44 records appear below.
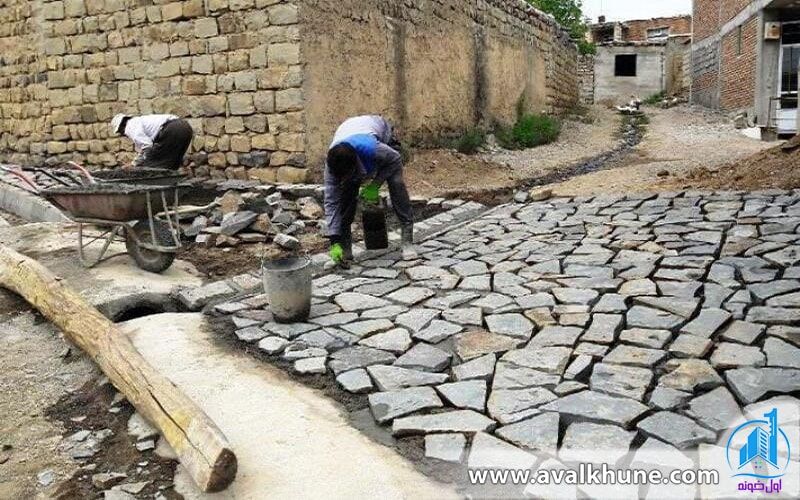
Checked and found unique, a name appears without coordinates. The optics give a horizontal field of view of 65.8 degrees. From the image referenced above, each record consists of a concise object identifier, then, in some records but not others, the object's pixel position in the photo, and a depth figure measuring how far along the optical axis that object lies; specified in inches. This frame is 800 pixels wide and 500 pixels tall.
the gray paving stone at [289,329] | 150.7
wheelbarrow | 193.8
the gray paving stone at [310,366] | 131.1
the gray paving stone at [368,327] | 149.4
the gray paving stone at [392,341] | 139.4
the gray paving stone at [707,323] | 131.8
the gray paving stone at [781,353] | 115.3
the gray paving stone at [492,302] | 158.9
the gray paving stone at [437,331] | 143.3
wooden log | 93.7
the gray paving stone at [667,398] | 105.5
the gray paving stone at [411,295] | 170.4
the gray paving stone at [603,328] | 134.0
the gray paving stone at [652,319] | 137.5
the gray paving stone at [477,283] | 176.1
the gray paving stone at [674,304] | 143.6
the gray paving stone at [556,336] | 134.2
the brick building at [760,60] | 620.0
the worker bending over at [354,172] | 194.2
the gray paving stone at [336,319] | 157.0
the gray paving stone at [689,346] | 122.8
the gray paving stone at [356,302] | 167.4
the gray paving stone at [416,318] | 151.3
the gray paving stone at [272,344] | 142.6
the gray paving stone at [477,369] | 123.1
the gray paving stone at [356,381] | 121.6
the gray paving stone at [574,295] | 157.6
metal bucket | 152.9
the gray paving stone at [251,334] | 149.6
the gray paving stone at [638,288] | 158.4
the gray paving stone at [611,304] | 149.2
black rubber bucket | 219.1
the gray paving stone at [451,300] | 164.4
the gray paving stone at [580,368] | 119.0
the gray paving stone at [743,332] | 126.6
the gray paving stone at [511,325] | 141.7
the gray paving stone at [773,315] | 132.9
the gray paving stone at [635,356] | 121.5
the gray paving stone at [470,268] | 191.2
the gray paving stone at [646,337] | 129.0
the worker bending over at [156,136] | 274.5
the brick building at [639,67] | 1141.7
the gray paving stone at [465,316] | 151.1
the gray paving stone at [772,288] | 147.8
